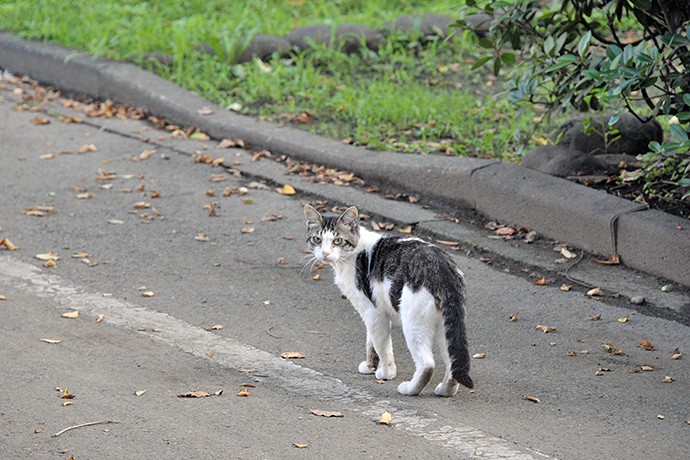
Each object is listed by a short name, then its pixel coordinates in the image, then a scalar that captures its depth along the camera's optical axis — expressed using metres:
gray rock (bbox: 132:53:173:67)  20.48
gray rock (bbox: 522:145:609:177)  14.52
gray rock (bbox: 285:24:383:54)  21.16
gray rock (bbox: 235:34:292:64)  20.50
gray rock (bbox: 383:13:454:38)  21.84
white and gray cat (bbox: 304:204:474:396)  9.42
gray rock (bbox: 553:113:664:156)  15.46
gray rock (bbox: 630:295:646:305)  11.77
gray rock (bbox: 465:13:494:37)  21.17
